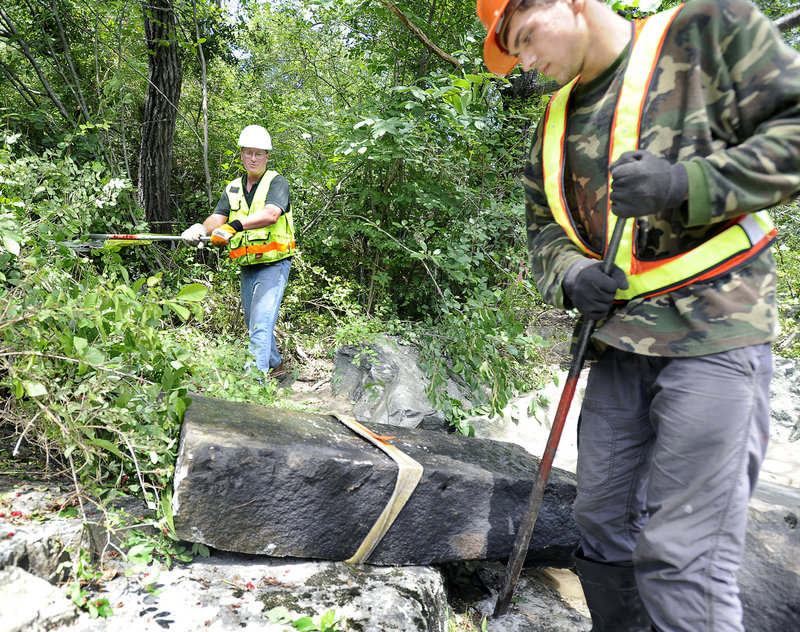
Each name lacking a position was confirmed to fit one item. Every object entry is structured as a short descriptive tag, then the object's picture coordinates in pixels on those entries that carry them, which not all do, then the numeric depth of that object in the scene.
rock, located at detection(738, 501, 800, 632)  1.97
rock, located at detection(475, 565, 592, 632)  2.29
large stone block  1.95
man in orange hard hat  1.39
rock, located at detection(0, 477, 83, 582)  1.69
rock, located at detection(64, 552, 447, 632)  1.72
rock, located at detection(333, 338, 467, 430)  4.01
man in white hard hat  4.08
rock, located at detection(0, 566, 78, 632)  1.51
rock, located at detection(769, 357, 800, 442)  4.48
